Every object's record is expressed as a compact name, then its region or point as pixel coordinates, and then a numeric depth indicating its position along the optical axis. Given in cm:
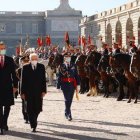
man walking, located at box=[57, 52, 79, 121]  1214
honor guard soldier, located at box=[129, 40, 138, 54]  1617
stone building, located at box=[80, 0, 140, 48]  4681
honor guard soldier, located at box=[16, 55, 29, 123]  1168
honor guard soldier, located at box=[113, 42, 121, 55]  1793
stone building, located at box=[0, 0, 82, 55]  9931
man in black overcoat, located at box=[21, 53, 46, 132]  1053
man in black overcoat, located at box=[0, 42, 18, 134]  1038
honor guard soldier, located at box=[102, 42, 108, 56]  1904
